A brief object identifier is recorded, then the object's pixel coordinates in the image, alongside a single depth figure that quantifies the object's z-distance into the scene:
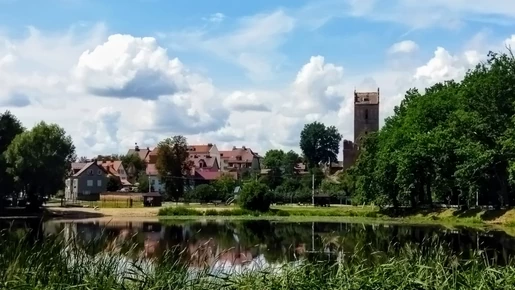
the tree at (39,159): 65.94
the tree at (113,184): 108.00
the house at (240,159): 168.81
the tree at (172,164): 93.38
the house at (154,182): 110.51
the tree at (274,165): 109.81
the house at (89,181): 105.88
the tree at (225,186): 89.94
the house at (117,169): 126.21
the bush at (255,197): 68.00
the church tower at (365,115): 131.88
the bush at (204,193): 87.19
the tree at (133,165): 135.75
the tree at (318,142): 139.12
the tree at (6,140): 65.69
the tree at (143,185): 108.19
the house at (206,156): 146.75
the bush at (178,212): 65.56
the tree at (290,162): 131.75
